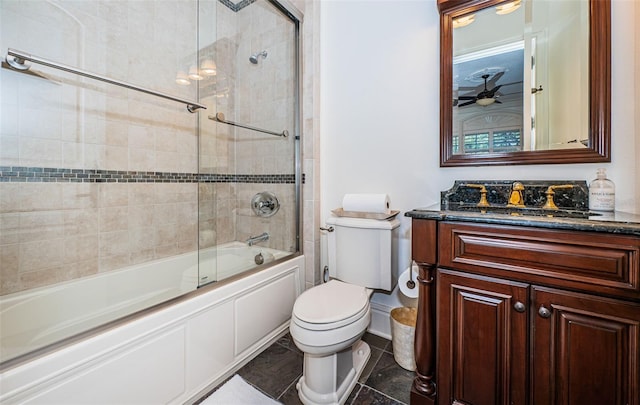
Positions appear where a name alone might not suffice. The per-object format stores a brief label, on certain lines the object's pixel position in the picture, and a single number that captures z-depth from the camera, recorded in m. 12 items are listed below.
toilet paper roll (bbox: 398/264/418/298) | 1.38
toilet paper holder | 1.39
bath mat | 1.18
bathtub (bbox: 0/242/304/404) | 0.84
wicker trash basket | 1.39
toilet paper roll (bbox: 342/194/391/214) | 1.46
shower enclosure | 1.23
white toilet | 1.10
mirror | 1.11
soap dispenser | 1.03
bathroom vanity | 0.73
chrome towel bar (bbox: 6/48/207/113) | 1.06
